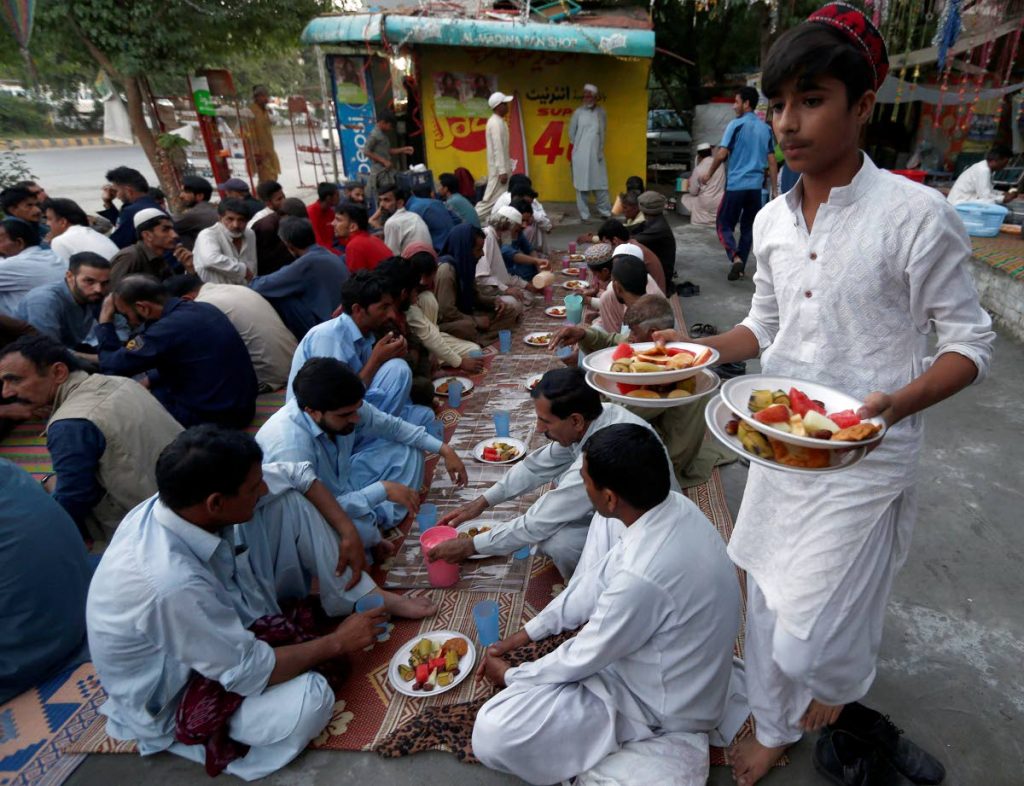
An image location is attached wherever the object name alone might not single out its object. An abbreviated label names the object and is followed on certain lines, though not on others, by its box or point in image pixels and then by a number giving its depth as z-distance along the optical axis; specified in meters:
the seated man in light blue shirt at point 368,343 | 3.88
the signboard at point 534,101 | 11.31
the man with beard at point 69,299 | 4.68
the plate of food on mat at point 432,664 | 2.49
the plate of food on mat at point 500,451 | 4.08
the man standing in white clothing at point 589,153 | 10.84
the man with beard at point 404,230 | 6.41
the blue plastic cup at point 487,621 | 2.55
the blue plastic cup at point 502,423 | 4.22
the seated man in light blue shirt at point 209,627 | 2.00
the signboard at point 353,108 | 10.45
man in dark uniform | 3.91
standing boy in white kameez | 1.44
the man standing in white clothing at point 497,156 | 9.83
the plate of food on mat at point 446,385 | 5.10
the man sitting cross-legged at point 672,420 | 3.61
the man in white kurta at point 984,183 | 7.56
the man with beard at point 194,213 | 6.36
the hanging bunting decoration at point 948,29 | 7.64
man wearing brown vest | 2.90
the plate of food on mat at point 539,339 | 5.89
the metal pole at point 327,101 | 10.49
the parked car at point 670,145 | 14.02
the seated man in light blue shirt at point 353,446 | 2.87
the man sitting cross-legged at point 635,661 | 1.90
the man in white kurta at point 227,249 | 5.52
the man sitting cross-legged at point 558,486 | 2.71
